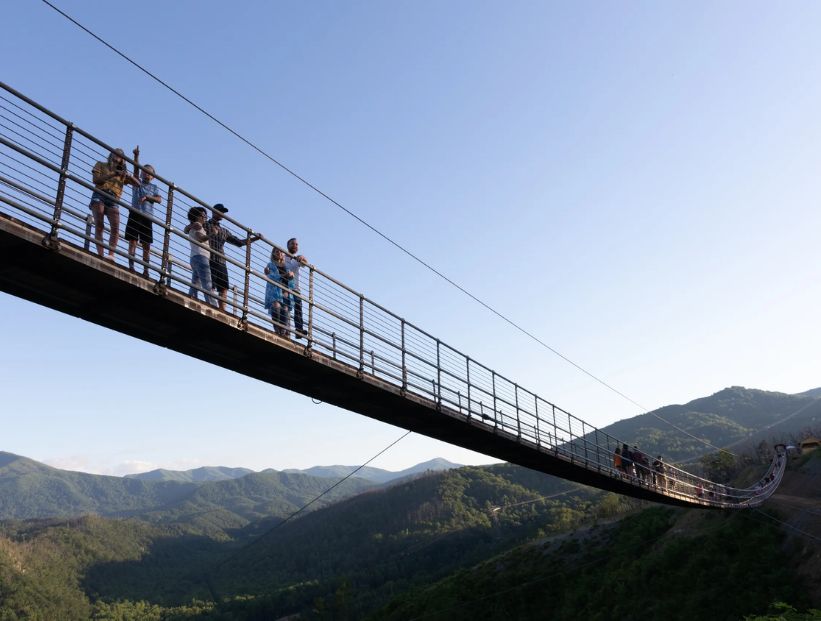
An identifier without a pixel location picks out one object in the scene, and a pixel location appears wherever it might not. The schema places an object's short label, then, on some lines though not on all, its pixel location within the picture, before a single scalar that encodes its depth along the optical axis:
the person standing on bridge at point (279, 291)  11.81
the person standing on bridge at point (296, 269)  12.23
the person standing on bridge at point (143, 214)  9.48
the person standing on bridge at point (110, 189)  9.08
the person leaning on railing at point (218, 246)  10.79
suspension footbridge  8.12
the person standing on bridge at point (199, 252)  10.33
